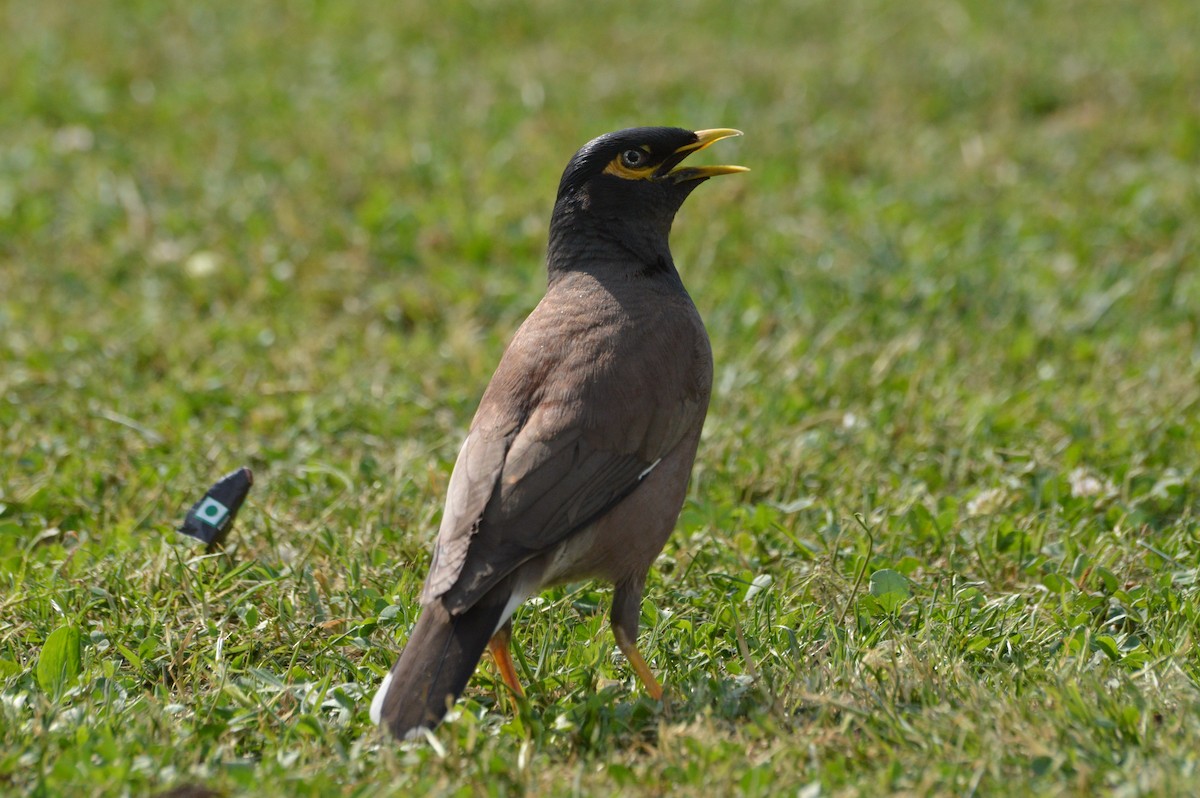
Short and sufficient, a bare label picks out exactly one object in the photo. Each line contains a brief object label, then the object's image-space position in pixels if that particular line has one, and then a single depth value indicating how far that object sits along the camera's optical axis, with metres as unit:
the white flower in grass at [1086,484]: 9.46
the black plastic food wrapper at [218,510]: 8.42
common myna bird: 6.78
